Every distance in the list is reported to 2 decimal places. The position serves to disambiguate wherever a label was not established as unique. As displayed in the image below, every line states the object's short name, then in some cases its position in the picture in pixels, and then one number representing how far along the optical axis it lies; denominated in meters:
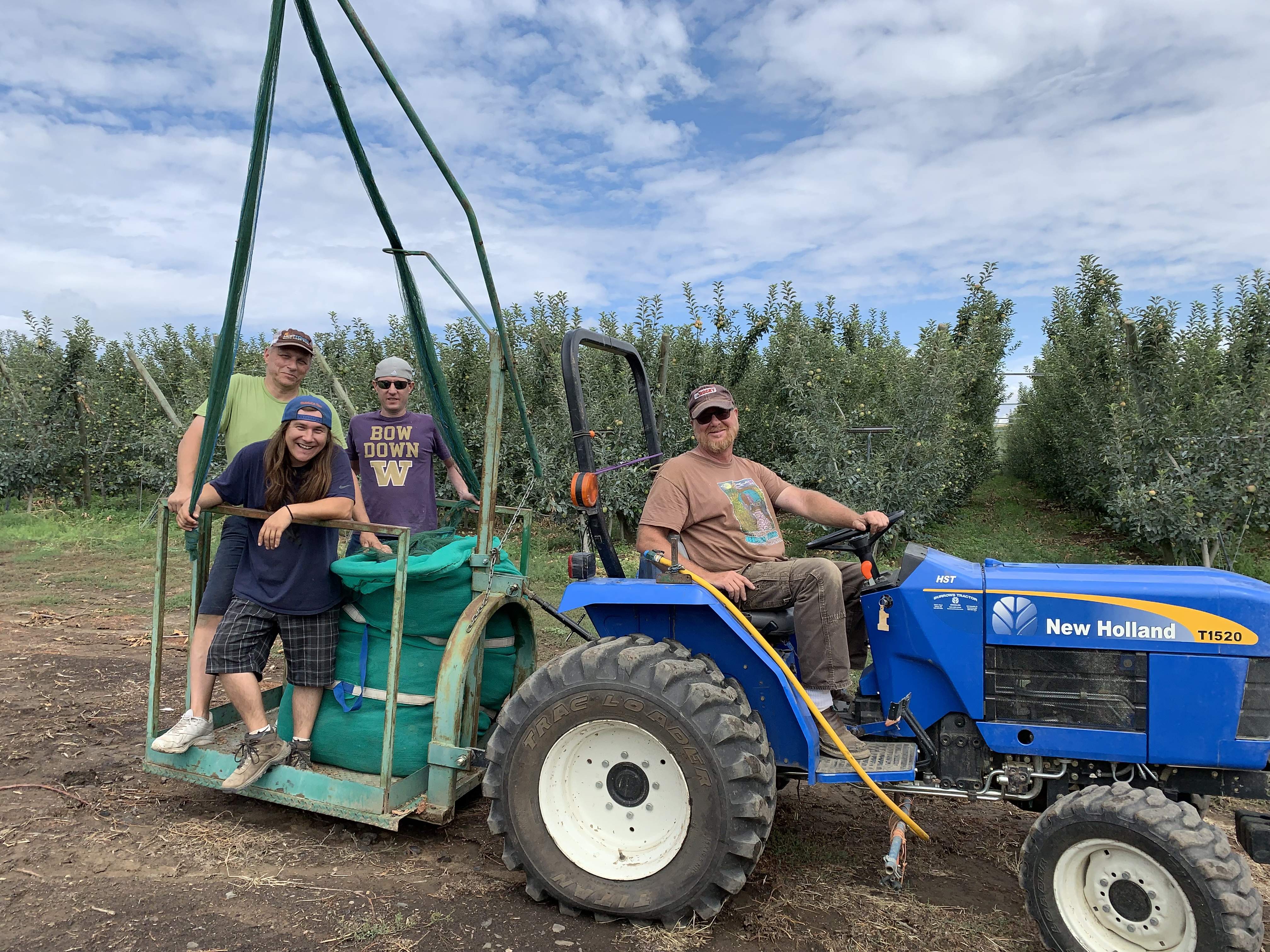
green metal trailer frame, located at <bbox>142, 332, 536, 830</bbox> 3.13
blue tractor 2.46
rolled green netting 3.31
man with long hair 3.29
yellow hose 2.69
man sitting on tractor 2.85
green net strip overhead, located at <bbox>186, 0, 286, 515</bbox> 2.76
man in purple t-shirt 4.01
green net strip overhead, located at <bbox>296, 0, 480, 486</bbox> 2.93
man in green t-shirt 3.38
